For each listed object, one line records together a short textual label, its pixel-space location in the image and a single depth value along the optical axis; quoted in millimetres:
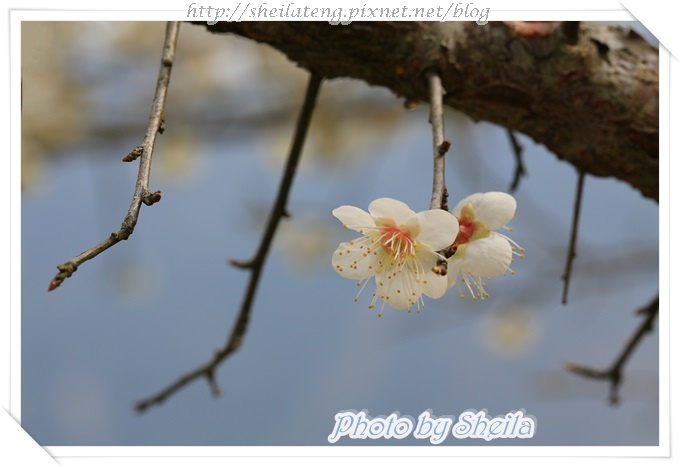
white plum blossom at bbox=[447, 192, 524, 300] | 395
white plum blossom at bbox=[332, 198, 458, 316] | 385
